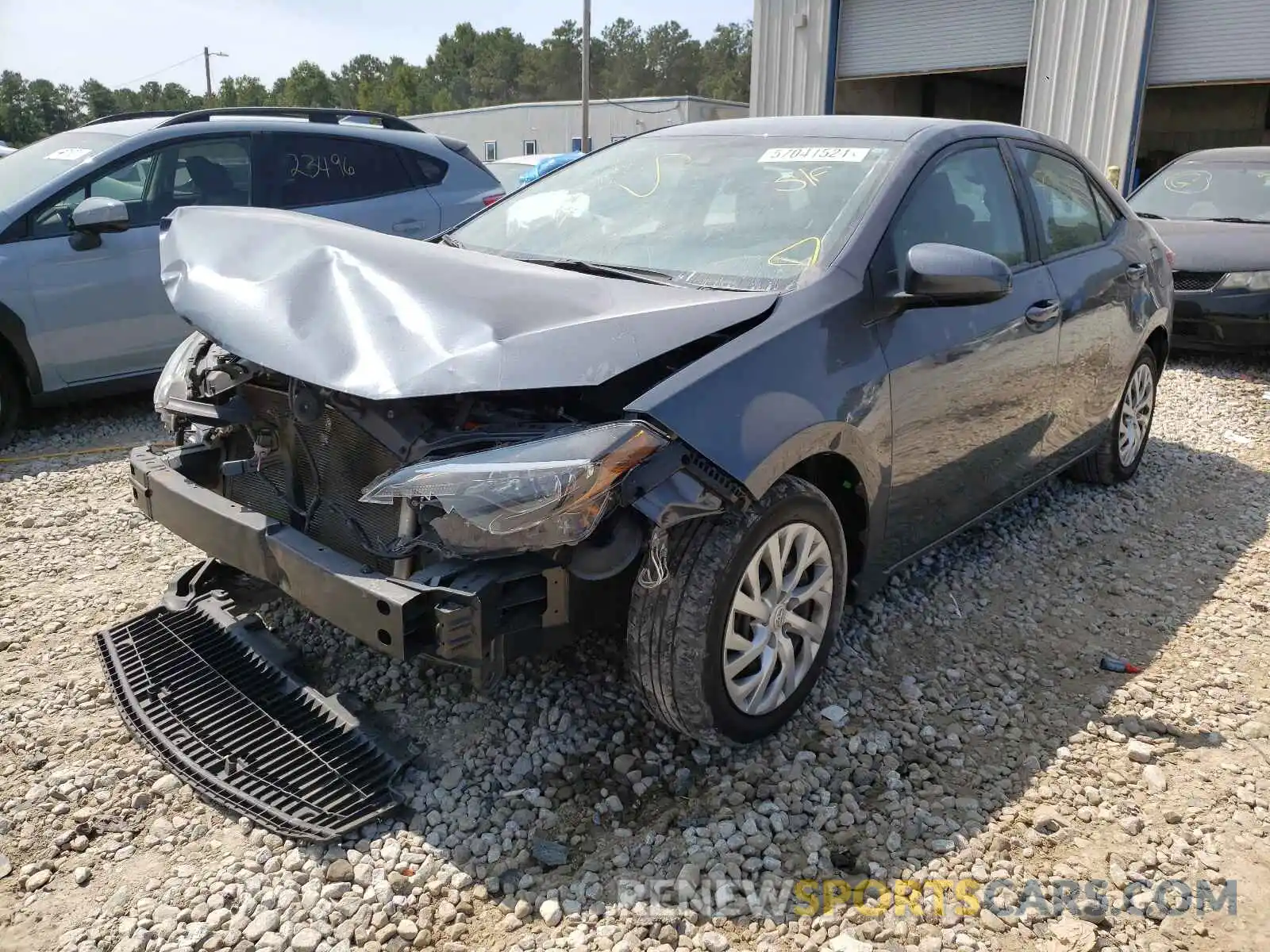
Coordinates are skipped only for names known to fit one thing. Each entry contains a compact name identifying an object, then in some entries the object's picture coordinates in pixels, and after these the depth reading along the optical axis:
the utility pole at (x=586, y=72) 28.34
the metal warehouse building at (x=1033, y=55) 13.98
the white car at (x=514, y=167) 22.52
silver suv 5.53
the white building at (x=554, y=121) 31.05
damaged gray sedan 2.41
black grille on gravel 2.61
